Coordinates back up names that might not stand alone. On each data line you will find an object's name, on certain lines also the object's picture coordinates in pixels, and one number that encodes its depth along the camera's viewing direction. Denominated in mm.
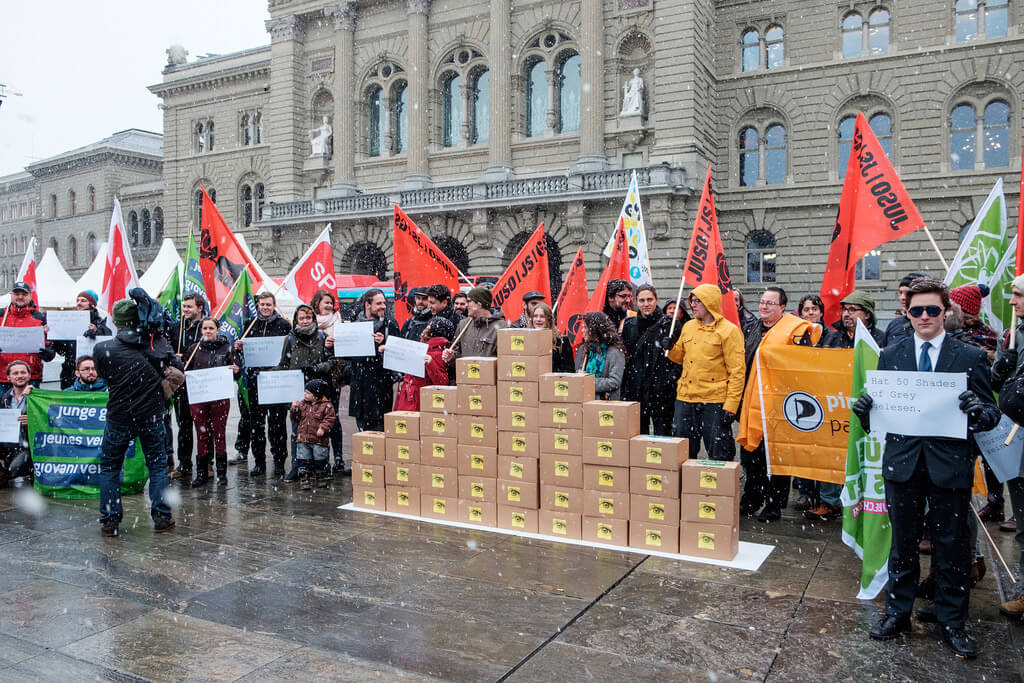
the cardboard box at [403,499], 6797
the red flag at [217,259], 10125
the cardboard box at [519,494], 6273
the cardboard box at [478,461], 6449
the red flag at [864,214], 7025
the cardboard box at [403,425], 6758
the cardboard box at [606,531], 5898
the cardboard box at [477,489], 6445
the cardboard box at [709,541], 5523
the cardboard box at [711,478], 5492
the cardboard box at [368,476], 6965
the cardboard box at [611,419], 5863
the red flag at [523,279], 8766
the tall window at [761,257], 28578
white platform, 5443
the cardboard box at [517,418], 6258
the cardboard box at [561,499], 6090
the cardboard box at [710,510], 5512
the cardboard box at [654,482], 5695
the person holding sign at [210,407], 8227
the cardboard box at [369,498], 6953
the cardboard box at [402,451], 6785
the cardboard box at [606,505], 5895
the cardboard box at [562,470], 6090
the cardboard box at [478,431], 6438
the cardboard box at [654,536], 5711
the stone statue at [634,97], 27594
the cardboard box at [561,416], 6070
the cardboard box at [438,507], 6625
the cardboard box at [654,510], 5715
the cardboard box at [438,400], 6602
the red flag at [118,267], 9719
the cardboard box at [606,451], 5875
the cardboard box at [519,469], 6273
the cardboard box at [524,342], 6250
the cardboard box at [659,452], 5660
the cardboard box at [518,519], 6277
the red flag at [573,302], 8891
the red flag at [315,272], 10438
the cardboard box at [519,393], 6242
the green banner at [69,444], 7562
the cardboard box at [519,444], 6254
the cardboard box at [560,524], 6086
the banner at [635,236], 10352
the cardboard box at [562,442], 6074
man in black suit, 4070
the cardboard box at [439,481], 6621
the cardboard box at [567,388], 6078
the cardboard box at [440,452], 6602
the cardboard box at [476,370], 6414
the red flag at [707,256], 7379
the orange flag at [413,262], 8914
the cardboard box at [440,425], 6582
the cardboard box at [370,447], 6945
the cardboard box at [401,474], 6801
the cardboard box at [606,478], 5891
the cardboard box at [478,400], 6430
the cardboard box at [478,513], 6438
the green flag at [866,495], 4625
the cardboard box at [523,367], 6250
